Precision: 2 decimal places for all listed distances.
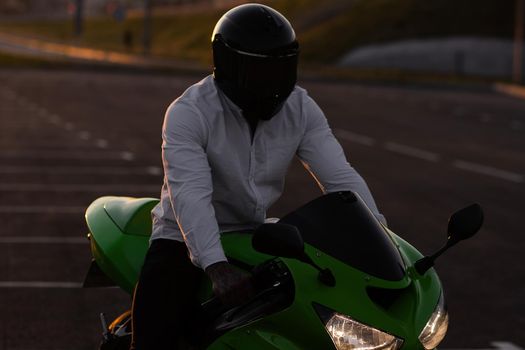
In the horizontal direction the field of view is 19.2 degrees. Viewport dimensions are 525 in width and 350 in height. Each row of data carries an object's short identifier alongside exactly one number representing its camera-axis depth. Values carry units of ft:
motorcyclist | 17.36
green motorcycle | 15.64
